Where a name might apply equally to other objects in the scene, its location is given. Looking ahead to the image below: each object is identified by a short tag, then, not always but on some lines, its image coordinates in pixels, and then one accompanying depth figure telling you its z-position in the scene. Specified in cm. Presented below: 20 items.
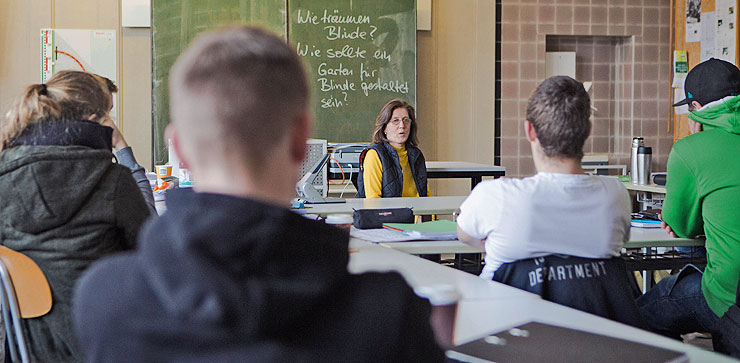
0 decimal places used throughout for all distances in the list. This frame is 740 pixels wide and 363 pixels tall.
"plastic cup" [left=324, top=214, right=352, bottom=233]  192
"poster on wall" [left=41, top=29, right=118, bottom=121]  586
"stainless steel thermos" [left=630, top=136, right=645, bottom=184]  478
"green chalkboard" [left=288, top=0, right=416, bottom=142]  608
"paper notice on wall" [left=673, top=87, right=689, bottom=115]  641
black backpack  175
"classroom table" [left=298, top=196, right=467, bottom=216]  335
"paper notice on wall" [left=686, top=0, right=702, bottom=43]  629
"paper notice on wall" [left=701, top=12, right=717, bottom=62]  608
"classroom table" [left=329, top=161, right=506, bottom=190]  480
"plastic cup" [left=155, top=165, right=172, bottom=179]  387
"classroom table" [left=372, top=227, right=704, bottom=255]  244
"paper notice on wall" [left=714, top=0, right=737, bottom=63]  589
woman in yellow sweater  430
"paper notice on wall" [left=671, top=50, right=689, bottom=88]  645
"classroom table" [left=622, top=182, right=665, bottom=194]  430
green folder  269
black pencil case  283
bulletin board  590
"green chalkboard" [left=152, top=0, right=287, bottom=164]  586
